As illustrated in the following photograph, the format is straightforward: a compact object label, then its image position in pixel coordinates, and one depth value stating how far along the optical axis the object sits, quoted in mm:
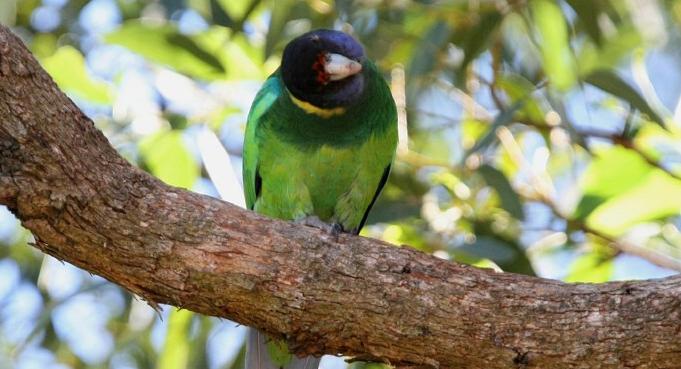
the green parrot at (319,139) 7391
